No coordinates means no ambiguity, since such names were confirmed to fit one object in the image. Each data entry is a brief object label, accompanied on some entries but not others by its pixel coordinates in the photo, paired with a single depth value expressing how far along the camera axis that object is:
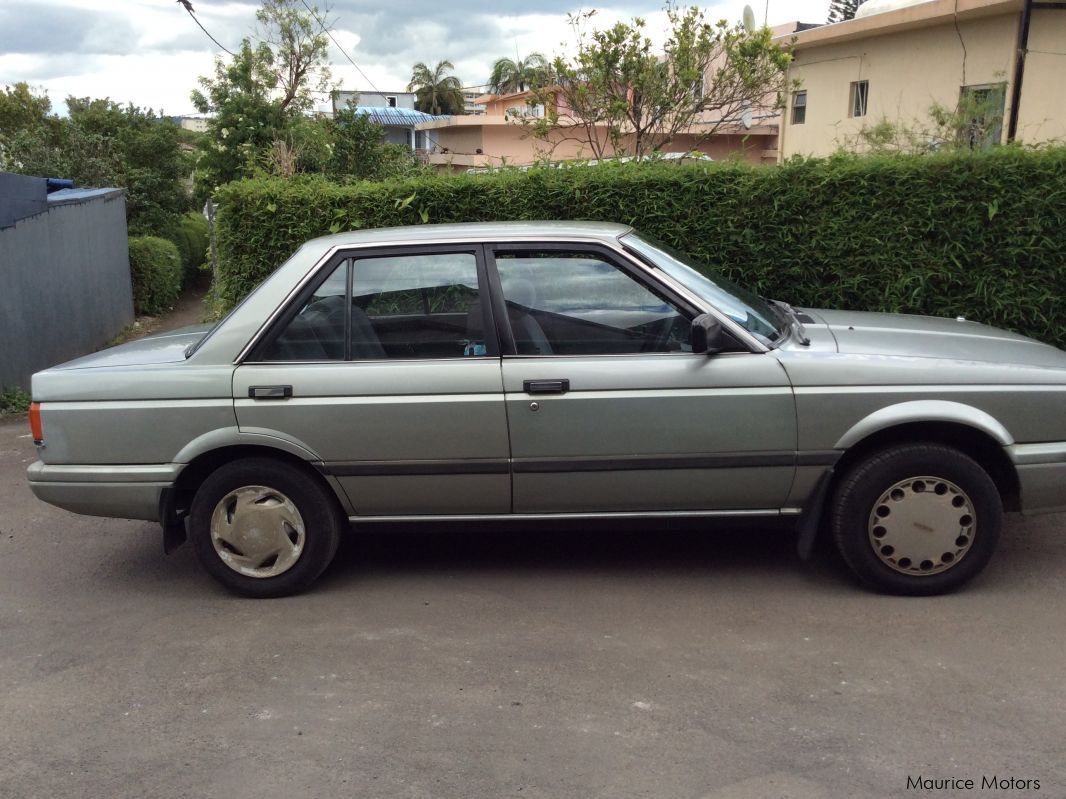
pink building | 27.16
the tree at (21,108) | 32.72
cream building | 12.86
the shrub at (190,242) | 22.80
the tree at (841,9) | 39.69
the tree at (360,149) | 15.34
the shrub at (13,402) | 9.59
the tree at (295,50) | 22.27
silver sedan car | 4.38
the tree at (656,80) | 10.58
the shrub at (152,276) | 17.80
